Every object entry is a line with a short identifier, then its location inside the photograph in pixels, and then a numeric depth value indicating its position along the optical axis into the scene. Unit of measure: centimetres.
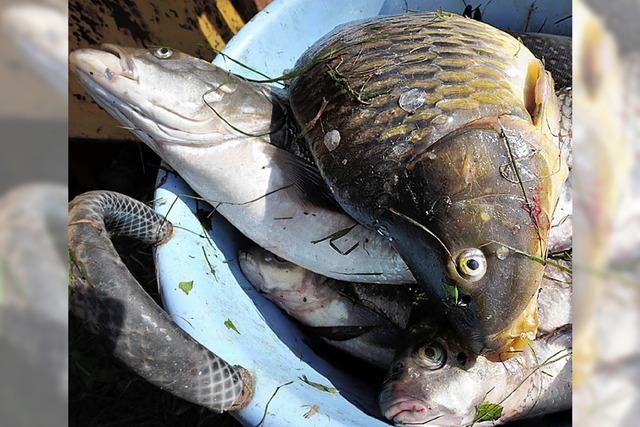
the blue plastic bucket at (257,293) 42
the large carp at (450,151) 34
